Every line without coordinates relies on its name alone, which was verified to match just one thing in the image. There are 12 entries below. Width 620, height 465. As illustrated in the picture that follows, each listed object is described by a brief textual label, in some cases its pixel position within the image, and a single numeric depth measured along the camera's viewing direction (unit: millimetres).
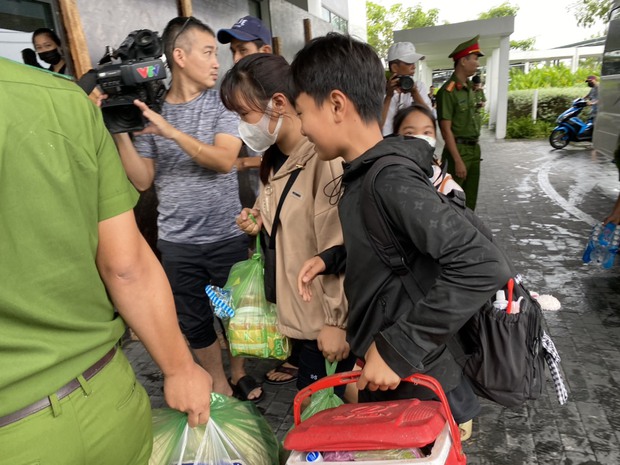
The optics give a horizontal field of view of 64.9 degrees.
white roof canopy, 14180
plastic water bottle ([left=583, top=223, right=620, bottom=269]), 3768
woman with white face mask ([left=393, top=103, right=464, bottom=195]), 2896
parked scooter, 12109
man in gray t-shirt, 2479
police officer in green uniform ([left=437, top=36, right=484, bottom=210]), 5004
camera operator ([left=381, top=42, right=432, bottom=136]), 4477
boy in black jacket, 1226
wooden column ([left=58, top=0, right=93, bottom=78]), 2980
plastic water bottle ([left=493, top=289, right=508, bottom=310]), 1573
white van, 5988
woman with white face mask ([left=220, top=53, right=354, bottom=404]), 1801
